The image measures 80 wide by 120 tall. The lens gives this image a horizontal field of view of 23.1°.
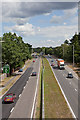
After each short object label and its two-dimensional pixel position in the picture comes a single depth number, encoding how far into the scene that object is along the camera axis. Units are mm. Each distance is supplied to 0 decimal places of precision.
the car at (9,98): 30984
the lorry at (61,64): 81500
